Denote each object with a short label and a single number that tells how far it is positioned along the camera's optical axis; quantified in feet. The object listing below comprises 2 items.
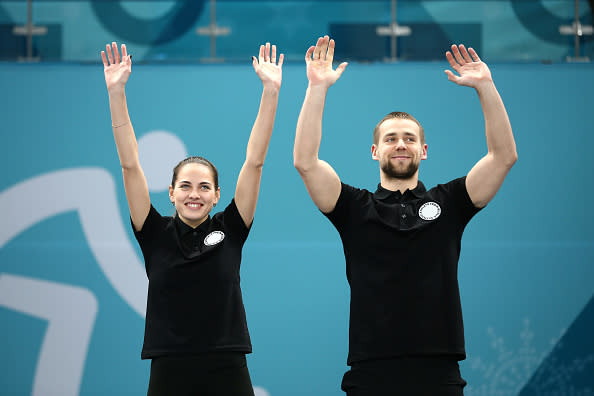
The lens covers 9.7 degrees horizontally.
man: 38.94
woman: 39.69
